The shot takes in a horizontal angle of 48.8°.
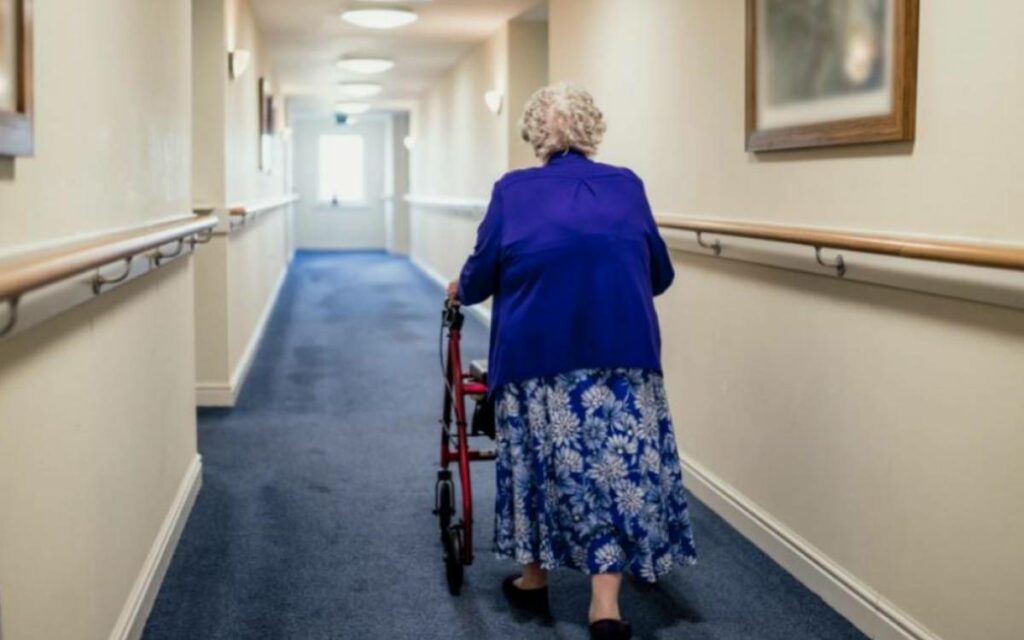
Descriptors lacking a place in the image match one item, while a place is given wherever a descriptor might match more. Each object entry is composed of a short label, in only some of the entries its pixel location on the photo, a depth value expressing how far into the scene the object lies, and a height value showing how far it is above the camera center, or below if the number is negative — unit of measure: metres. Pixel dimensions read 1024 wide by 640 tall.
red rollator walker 3.23 -0.68
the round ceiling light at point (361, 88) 13.88 +1.64
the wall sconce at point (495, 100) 9.21 +0.98
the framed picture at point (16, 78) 1.78 +0.23
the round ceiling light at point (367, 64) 10.76 +1.49
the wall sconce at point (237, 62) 6.49 +0.92
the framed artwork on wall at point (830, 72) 2.74 +0.41
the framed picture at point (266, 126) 9.21 +0.81
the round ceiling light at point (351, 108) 17.44 +1.77
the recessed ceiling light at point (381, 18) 7.88 +1.43
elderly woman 2.93 -0.38
